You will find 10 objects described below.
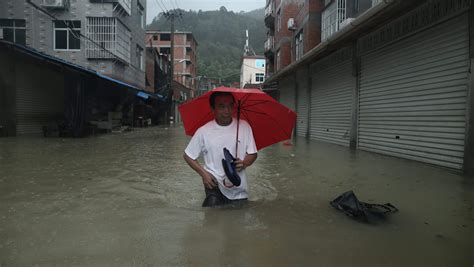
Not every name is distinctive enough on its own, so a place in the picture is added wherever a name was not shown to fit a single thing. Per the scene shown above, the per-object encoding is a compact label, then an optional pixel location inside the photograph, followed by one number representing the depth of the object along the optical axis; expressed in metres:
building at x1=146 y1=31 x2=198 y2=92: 67.69
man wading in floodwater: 3.77
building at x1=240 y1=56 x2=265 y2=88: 66.29
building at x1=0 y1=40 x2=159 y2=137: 15.51
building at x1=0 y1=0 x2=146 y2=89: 20.98
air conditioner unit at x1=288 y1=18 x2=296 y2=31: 24.95
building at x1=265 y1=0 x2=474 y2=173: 7.27
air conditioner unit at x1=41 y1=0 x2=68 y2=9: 21.25
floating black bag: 3.81
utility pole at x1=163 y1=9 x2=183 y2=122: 34.12
